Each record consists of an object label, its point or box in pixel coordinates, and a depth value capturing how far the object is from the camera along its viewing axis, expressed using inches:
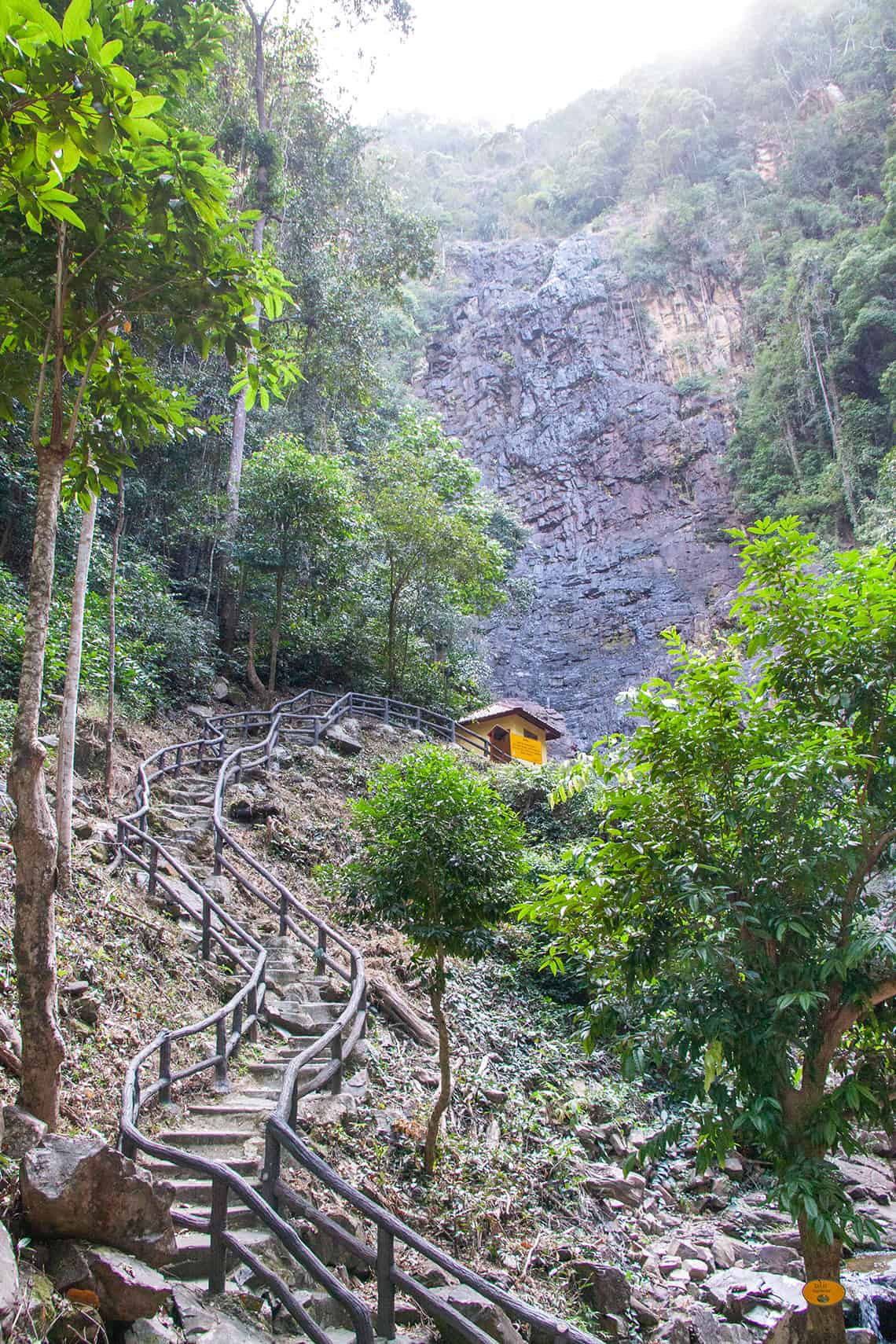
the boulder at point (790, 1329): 216.8
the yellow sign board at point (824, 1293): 175.9
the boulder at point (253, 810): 474.6
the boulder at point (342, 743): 639.1
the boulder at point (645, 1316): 243.6
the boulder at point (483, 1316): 175.2
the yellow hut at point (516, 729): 944.3
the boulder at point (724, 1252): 293.9
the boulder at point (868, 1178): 357.4
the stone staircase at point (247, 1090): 168.4
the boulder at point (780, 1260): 289.3
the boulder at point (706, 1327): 239.8
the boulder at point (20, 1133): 135.3
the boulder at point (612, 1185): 319.0
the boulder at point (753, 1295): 256.4
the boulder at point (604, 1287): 243.8
